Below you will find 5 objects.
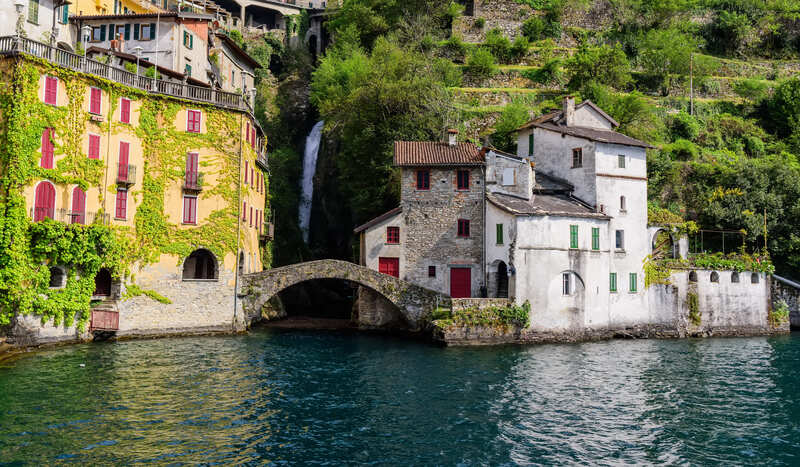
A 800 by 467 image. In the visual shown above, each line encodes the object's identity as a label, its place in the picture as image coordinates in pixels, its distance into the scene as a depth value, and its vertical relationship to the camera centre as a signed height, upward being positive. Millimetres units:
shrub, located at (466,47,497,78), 60656 +22966
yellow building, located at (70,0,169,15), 47875 +24960
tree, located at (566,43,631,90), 58281 +21903
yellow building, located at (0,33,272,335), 28188 +4674
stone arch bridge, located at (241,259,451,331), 34250 -171
